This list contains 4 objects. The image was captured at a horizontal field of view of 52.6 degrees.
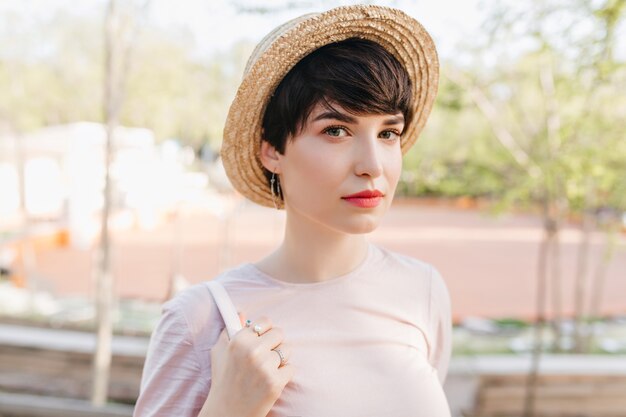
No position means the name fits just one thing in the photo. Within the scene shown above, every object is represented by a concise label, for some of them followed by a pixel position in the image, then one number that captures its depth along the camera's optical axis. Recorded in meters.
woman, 1.01
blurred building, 12.53
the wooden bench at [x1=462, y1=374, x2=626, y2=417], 4.45
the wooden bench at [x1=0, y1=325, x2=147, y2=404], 4.48
